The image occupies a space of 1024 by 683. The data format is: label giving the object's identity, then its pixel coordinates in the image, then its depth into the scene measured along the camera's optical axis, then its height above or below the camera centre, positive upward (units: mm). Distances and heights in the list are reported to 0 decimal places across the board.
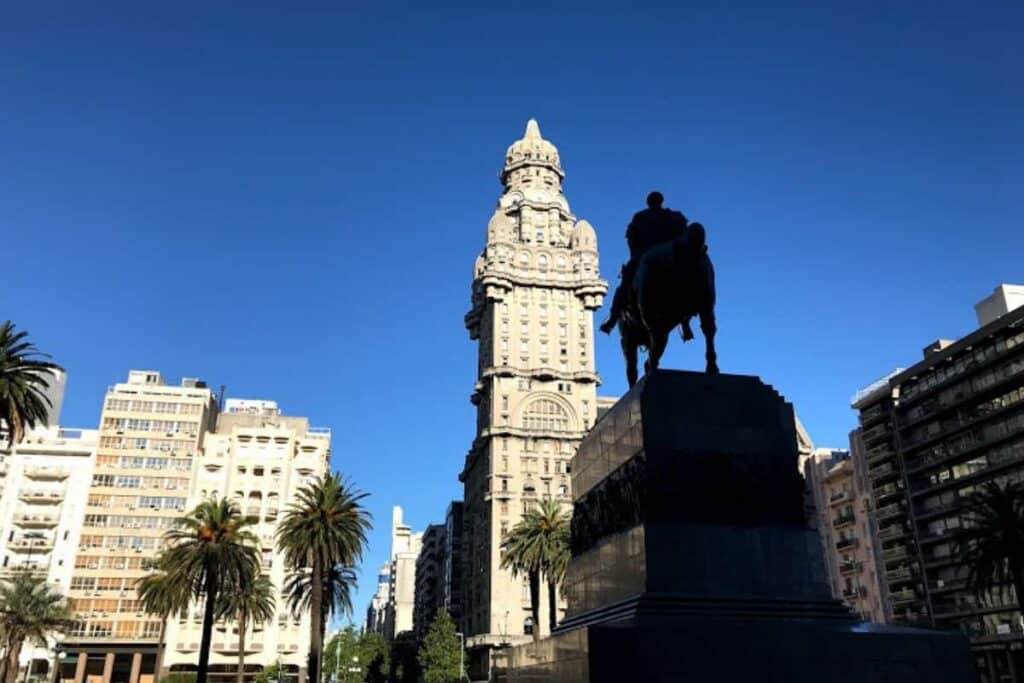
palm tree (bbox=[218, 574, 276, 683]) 64062 +3708
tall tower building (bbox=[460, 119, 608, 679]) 98875 +34093
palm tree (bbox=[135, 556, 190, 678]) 50281 +3649
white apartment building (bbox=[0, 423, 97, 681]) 92812 +16834
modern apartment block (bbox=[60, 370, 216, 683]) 88250 +15070
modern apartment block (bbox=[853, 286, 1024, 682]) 65062 +15245
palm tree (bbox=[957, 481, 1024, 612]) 41438 +4938
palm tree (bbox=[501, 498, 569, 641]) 57656 +6680
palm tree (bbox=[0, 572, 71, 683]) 67062 +2986
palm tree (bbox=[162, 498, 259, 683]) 48344 +5475
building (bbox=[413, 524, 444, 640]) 144075 +12377
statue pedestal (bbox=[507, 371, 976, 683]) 13336 +1375
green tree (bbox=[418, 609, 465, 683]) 86688 -1100
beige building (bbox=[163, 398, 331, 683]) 90312 +18630
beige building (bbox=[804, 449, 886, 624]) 85250 +11592
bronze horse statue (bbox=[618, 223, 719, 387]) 18188 +7693
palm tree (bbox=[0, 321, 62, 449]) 34844 +11286
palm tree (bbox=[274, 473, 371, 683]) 48812 +6870
